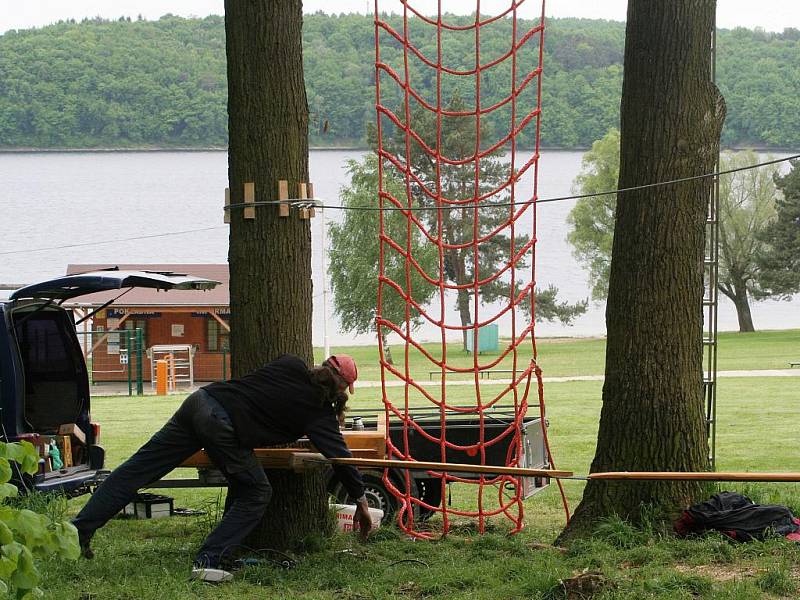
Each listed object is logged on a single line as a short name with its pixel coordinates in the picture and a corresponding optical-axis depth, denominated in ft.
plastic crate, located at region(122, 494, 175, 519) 57.65
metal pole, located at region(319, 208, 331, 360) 244.49
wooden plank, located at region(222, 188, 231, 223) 44.88
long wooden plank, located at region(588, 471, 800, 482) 35.17
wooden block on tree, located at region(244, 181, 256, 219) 44.10
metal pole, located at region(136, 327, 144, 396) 203.89
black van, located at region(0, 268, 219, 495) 56.25
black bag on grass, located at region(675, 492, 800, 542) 42.59
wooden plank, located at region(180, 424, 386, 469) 43.18
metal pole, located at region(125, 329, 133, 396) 201.57
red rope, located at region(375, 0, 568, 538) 50.44
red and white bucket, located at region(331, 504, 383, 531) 49.11
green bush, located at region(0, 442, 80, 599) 19.64
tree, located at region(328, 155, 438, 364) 342.53
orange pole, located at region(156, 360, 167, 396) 203.50
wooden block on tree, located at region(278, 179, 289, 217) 43.98
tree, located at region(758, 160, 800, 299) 377.38
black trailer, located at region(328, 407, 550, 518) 54.46
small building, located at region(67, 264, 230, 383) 242.62
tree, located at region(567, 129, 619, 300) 417.62
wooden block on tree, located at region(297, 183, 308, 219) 44.17
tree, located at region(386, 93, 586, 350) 376.80
